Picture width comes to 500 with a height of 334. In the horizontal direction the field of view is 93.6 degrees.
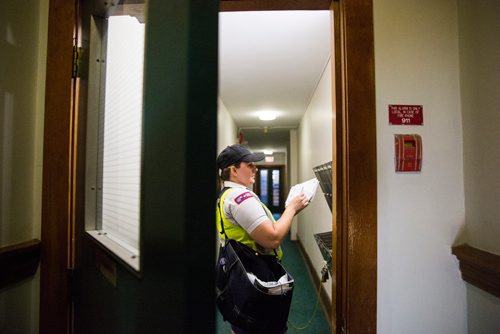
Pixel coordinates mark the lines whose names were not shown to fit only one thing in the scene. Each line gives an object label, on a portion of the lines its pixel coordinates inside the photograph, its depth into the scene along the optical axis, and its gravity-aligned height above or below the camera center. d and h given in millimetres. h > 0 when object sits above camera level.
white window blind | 605 +127
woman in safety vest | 1163 -190
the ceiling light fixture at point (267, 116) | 4309 +1118
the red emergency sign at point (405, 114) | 909 +233
